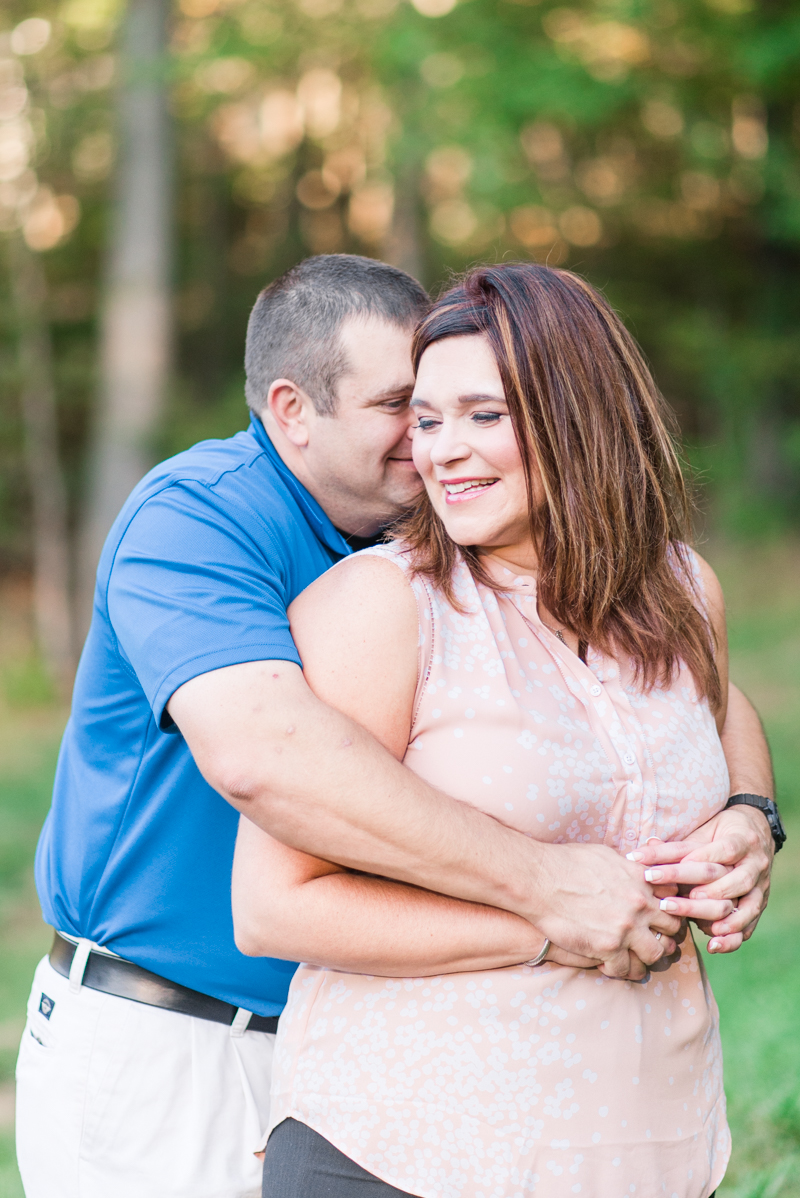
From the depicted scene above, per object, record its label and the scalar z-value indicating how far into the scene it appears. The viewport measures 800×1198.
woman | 1.68
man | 1.66
